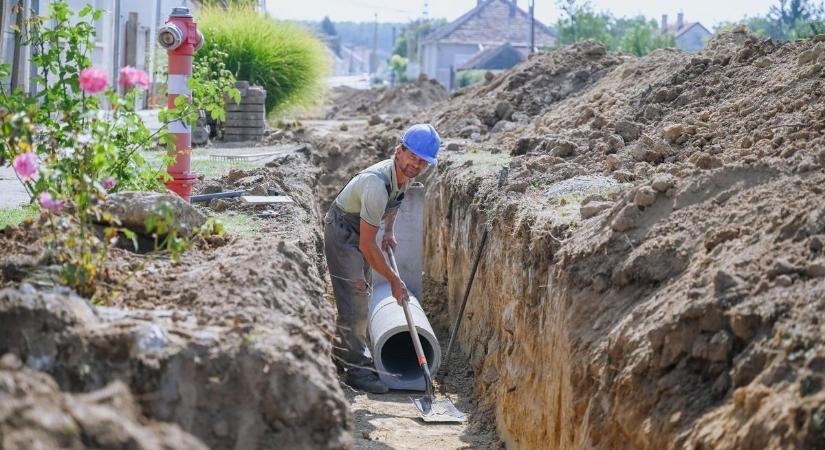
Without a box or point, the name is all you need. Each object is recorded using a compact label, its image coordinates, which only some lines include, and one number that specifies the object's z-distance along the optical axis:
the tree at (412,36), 78.81
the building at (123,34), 18.24
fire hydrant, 7.00
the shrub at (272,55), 17.64
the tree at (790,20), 33.25
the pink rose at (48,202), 4.48
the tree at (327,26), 125.84
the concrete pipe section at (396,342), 8.87
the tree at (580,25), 42.00
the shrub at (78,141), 4.62
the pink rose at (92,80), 4.92
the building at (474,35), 64.81
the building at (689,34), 60.72
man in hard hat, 7.51
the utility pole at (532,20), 42.72
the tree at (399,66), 67.62
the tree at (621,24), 60.31
